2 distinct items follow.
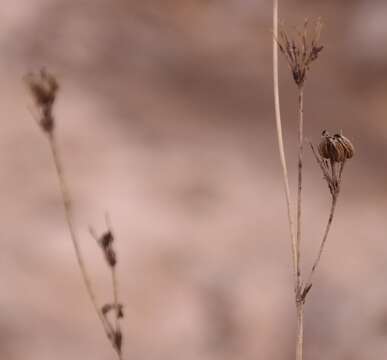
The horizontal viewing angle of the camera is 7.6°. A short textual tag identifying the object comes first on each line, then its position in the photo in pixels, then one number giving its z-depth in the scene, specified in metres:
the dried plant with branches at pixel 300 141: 0.75
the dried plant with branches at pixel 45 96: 0.72
